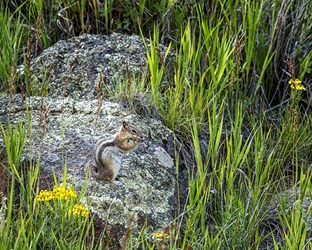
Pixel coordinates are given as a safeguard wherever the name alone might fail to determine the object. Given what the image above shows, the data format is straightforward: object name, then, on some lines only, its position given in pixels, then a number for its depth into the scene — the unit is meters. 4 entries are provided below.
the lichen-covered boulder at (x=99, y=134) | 8.30
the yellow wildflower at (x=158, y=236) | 7.12
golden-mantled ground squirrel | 8.31
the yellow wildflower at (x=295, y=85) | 10.34
